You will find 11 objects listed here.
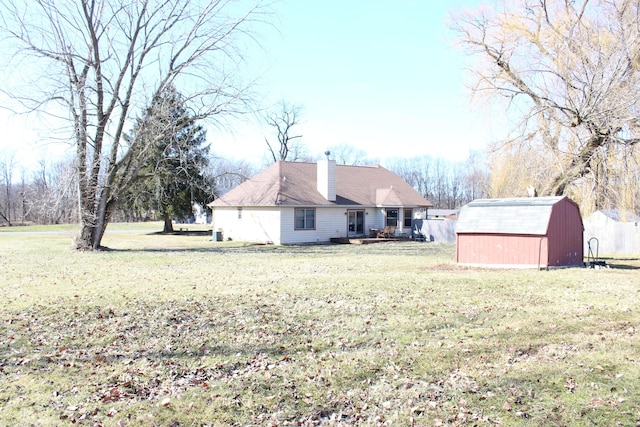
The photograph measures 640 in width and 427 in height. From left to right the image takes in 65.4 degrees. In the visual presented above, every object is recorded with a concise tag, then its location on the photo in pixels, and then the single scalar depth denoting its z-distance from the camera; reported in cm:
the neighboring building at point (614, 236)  2456
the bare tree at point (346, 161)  8044
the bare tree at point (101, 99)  2102
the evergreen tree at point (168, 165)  2264
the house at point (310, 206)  2731
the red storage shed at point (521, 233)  1473
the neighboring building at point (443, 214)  6293
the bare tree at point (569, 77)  1312
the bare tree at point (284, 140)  5128
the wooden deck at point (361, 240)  2769
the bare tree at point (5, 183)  6732
